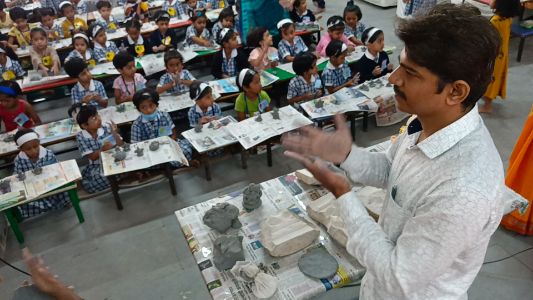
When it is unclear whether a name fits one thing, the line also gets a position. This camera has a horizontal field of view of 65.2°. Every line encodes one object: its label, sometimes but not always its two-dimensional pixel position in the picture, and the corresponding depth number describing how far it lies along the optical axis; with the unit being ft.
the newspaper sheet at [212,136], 13.39
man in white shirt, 3.69
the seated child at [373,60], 17.71
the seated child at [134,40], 21.78
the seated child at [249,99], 15.31
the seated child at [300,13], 25.46
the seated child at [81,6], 29.71
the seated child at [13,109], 15.88
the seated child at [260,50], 18.76
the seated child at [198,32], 21.71
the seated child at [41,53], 20.21
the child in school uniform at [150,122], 14.69
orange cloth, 10.43
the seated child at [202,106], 15.19
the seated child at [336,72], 16.99
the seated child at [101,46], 21.38
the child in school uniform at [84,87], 17.06
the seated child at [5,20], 26.94
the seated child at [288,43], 20.13
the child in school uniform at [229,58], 19.53
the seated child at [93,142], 14.08
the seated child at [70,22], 25.62
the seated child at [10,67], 19.35
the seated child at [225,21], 22.79
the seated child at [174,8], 25.97
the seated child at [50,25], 24.36
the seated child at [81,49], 20.39
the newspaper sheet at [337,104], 14.47
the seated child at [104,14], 25.51
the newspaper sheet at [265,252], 6.79
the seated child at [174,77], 17.48
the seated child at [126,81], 17.21
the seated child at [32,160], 13.25
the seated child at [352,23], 21.99
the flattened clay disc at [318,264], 6.88
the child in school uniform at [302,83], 16.44
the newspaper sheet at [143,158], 12.59
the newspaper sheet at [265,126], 13.34
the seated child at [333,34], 20.08
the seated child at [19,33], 23.99
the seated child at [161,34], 22.20
